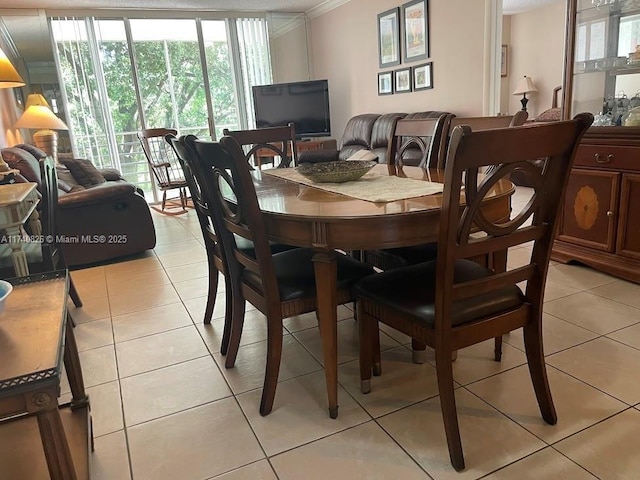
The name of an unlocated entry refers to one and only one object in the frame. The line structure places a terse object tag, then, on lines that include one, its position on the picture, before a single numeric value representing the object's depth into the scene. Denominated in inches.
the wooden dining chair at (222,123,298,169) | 111.0
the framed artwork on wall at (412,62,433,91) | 185.7
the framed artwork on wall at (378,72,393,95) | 209.6
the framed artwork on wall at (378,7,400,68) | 198.7
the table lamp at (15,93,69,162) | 204.2
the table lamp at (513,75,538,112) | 304.3
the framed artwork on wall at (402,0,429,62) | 182.9
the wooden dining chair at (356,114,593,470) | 46.8
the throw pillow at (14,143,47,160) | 153.9
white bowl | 44.3
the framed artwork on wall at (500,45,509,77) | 328.5
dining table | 55.9
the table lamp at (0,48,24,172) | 118.1
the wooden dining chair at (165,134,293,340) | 81.6
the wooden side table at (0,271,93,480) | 34.6
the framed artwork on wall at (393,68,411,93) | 198.7
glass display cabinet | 102.4
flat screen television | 244.1
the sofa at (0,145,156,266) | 138.3
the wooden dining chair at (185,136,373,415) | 59.9
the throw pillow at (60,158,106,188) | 167.9
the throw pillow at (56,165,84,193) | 153.4
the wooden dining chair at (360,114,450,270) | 85.1
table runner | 65.1
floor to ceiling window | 233.0
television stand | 240.4
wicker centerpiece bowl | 77.4
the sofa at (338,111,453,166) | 200.4
